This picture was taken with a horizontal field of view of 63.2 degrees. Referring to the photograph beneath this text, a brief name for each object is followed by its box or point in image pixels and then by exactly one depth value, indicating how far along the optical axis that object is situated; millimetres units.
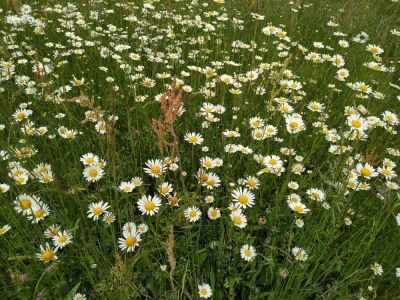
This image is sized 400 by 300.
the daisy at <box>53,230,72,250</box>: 558
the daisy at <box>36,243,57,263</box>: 539
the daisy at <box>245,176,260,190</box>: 697
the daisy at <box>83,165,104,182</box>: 675
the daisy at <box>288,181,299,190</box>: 750
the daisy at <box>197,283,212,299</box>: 523
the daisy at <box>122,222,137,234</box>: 580
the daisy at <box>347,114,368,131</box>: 708
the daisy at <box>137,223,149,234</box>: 582
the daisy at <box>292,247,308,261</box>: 558
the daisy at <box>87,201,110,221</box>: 612
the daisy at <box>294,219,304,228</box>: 653
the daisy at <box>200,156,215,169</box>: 746
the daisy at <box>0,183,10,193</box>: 626
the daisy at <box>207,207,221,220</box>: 640
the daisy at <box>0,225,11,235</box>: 574
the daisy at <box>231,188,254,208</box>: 658
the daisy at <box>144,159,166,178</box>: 687
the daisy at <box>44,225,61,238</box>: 561
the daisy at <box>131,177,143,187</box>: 647
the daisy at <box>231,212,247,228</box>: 618
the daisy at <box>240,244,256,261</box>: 574
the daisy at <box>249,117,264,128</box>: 850
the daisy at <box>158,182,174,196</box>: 661
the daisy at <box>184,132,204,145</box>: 798
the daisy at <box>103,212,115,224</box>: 583
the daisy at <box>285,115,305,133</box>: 758
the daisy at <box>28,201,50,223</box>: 575
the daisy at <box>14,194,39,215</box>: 561
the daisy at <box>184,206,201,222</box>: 631
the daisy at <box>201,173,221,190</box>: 684
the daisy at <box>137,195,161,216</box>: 622
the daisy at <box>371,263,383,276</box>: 588
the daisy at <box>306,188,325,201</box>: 674
